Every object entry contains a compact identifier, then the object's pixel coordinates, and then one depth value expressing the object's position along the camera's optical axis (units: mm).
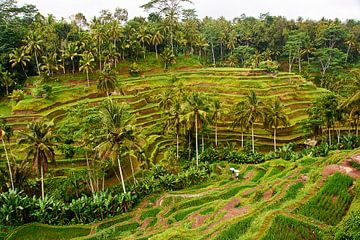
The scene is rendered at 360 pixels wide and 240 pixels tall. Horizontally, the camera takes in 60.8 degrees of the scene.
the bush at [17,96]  43938
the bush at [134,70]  58125
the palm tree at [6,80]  46031
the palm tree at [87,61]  49616
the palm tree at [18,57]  48656
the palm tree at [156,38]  61438
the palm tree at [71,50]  51875
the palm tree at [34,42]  49844
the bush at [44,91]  43156
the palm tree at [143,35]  61178
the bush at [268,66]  56512
